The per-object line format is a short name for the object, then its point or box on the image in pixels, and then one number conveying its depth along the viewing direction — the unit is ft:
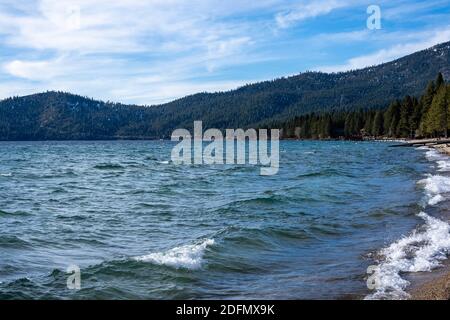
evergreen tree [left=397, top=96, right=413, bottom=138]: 452.35
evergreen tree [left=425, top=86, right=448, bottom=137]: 339.36
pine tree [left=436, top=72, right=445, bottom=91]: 403.75
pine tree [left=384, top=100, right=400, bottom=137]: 492.13
